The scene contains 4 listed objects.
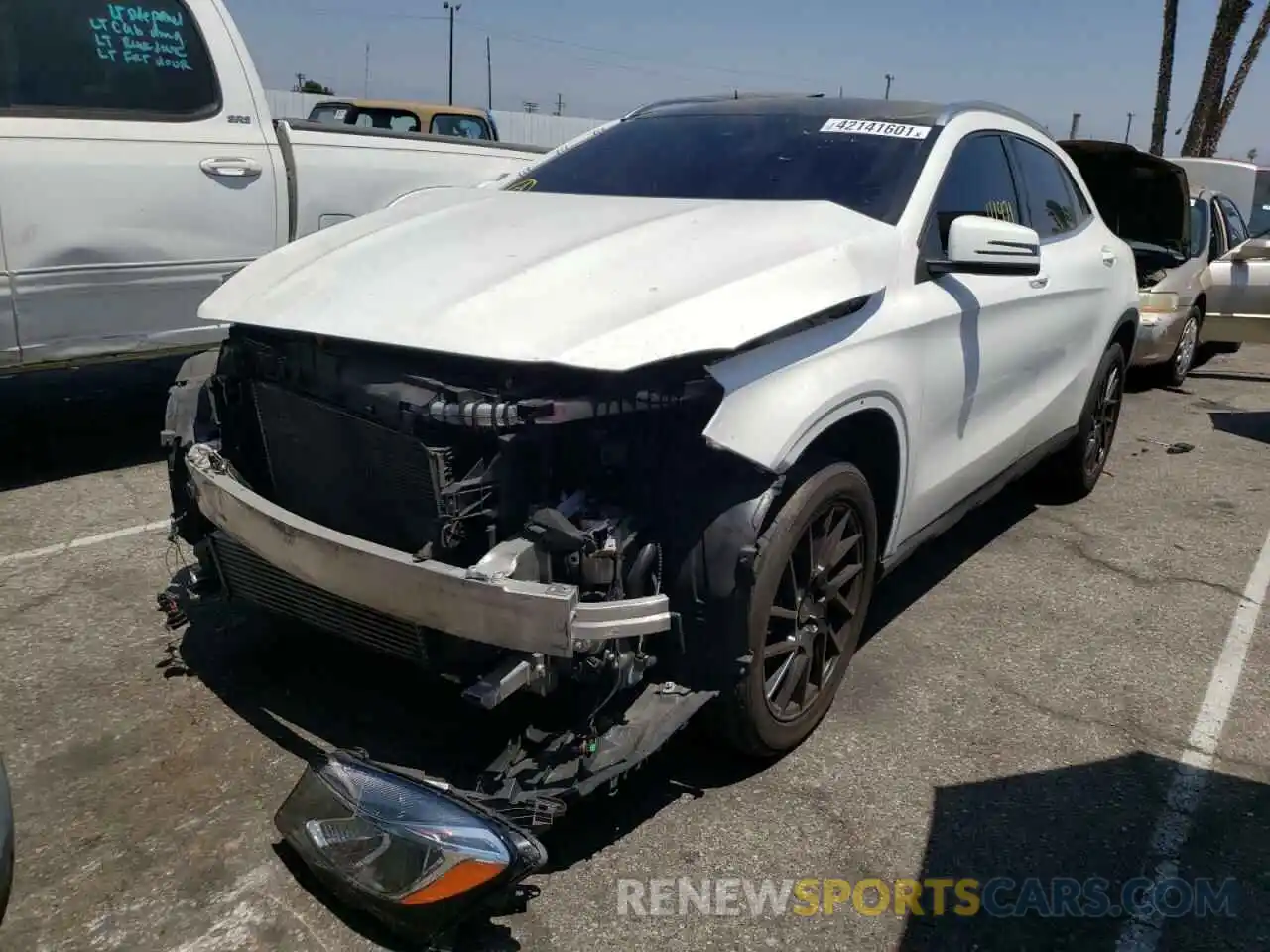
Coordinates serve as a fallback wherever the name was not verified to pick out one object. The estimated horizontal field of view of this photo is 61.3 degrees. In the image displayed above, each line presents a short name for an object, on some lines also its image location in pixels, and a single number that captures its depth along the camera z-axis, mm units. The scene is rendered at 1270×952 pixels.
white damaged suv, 2496
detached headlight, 2293
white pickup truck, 4613
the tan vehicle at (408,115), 11148
